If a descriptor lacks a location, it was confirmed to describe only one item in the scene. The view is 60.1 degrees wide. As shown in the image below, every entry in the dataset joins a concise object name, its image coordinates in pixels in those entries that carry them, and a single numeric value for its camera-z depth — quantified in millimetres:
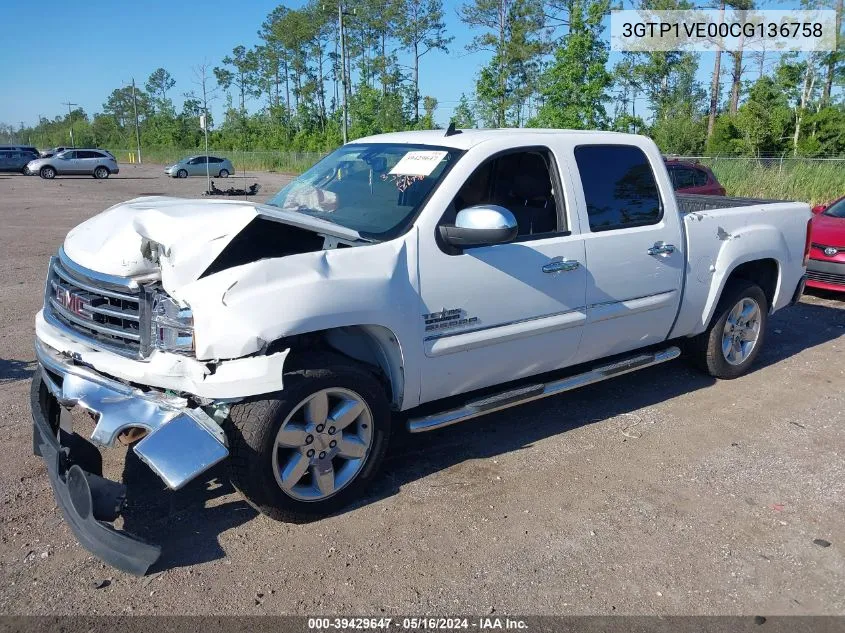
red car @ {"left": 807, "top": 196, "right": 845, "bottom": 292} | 9164
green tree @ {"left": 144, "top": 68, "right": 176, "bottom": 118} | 88688
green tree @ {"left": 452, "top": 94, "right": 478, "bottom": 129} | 36069
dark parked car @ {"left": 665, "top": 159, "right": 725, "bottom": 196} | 13320
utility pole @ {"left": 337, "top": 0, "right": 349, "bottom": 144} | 27297
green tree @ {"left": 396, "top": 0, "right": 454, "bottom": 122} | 54062
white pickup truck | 3285
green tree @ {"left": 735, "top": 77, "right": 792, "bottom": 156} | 31578
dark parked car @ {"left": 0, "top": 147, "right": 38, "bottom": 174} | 42166
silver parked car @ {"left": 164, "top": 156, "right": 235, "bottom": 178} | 43469
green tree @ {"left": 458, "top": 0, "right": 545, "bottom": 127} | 38875
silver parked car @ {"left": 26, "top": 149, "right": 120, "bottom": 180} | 40500
